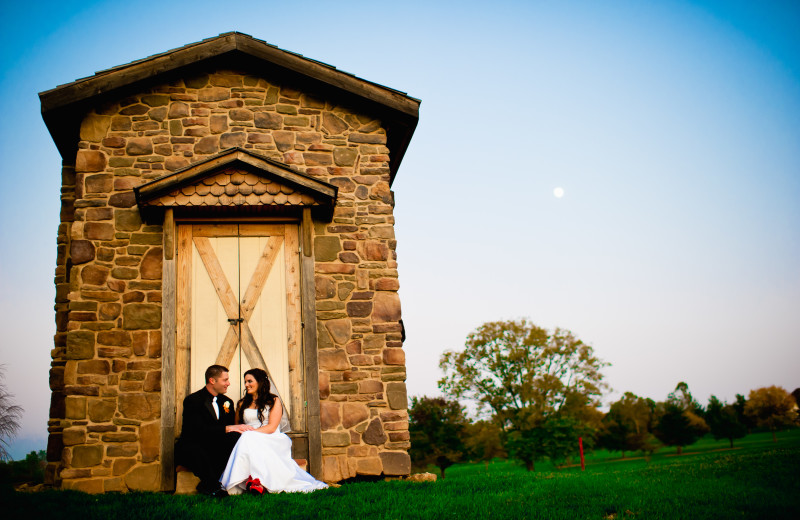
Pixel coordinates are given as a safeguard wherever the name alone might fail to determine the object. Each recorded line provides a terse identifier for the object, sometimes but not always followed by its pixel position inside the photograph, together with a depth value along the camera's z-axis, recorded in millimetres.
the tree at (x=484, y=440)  25778
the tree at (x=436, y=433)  22875
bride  6391
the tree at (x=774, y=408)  37844
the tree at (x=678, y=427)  38250
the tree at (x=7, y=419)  15734
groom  6637
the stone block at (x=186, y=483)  6984
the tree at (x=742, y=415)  43969
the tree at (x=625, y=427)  38188
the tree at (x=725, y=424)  39438
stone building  7457
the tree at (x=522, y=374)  29516
